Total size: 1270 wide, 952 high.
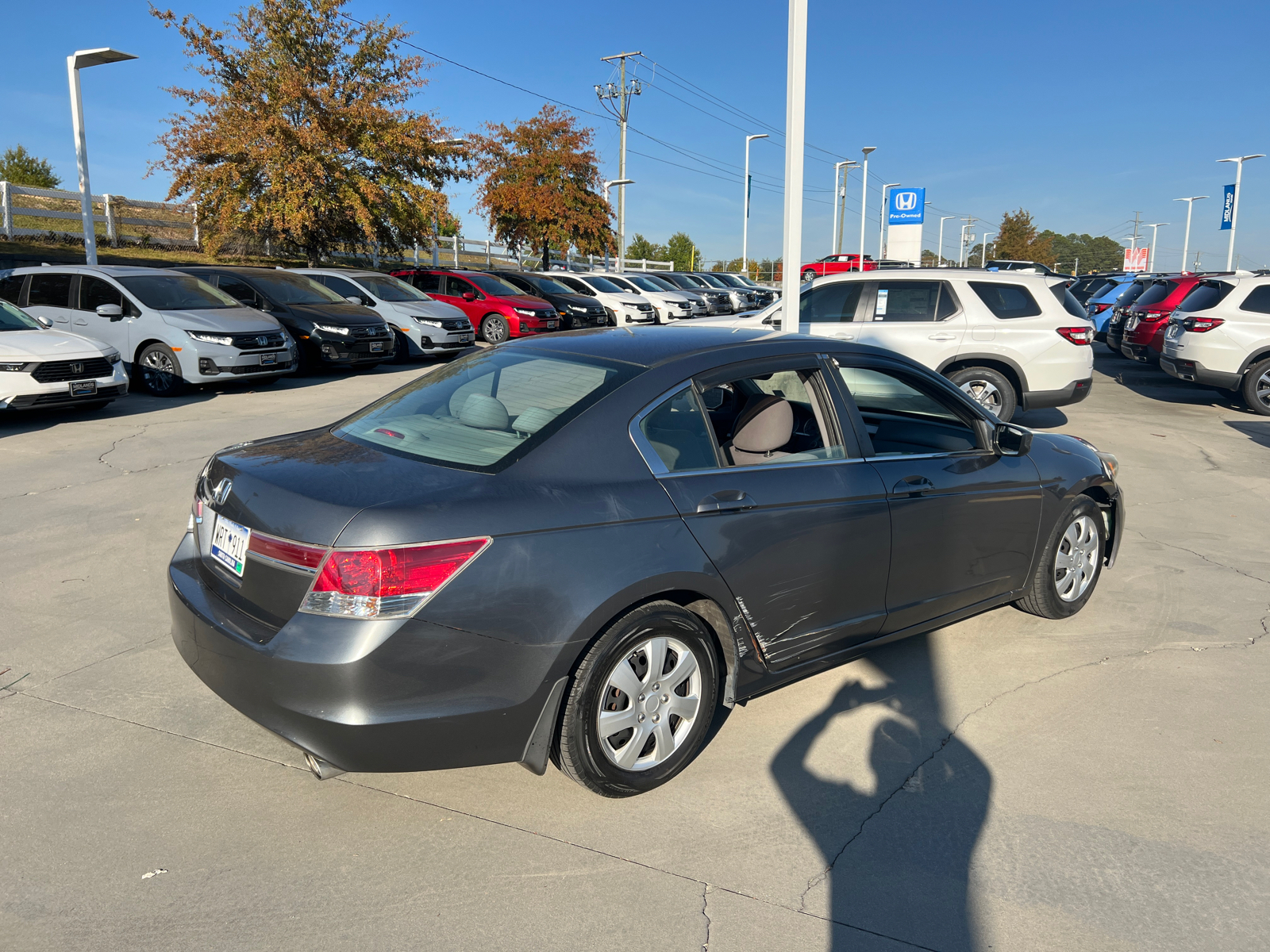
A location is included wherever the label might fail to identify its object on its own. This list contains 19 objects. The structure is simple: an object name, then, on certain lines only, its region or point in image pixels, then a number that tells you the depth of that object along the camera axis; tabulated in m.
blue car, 21.83
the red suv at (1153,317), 15.55
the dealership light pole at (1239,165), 44.00
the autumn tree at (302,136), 22.09
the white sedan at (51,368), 9.88
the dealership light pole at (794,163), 8.69
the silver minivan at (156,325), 12.47
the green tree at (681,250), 76.75
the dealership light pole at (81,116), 17.14
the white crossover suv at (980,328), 10.36
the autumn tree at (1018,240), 79.88
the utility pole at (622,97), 41.34
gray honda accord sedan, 2.74
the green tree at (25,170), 51.38
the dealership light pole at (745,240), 52.78
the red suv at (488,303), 20.19
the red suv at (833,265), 33.59
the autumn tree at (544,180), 34.78
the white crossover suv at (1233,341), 12.96
